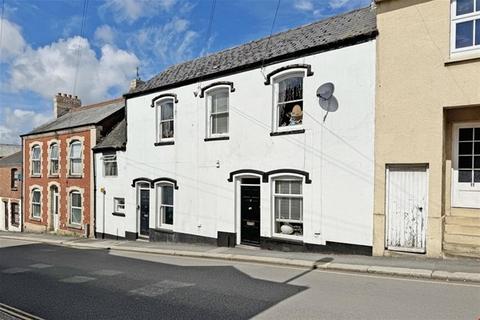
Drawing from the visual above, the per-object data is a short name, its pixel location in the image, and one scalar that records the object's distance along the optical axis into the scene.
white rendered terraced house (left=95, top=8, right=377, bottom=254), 11.20
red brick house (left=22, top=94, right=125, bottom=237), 21.34
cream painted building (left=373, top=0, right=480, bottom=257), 9.75
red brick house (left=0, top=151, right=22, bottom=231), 29.52
